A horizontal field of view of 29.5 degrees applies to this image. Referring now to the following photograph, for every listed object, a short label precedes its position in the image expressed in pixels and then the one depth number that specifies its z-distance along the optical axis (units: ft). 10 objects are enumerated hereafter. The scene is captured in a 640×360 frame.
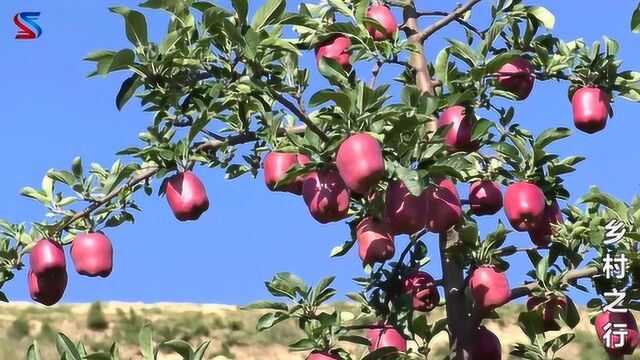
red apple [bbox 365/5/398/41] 14.40
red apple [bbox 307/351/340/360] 13.15
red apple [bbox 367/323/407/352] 14.25
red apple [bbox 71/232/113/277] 13.51
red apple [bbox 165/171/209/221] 12.68
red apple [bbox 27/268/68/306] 13.60
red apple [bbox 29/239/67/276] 13.57
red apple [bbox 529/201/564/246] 14.87
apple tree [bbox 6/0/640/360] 12.18
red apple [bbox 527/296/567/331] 15.16
